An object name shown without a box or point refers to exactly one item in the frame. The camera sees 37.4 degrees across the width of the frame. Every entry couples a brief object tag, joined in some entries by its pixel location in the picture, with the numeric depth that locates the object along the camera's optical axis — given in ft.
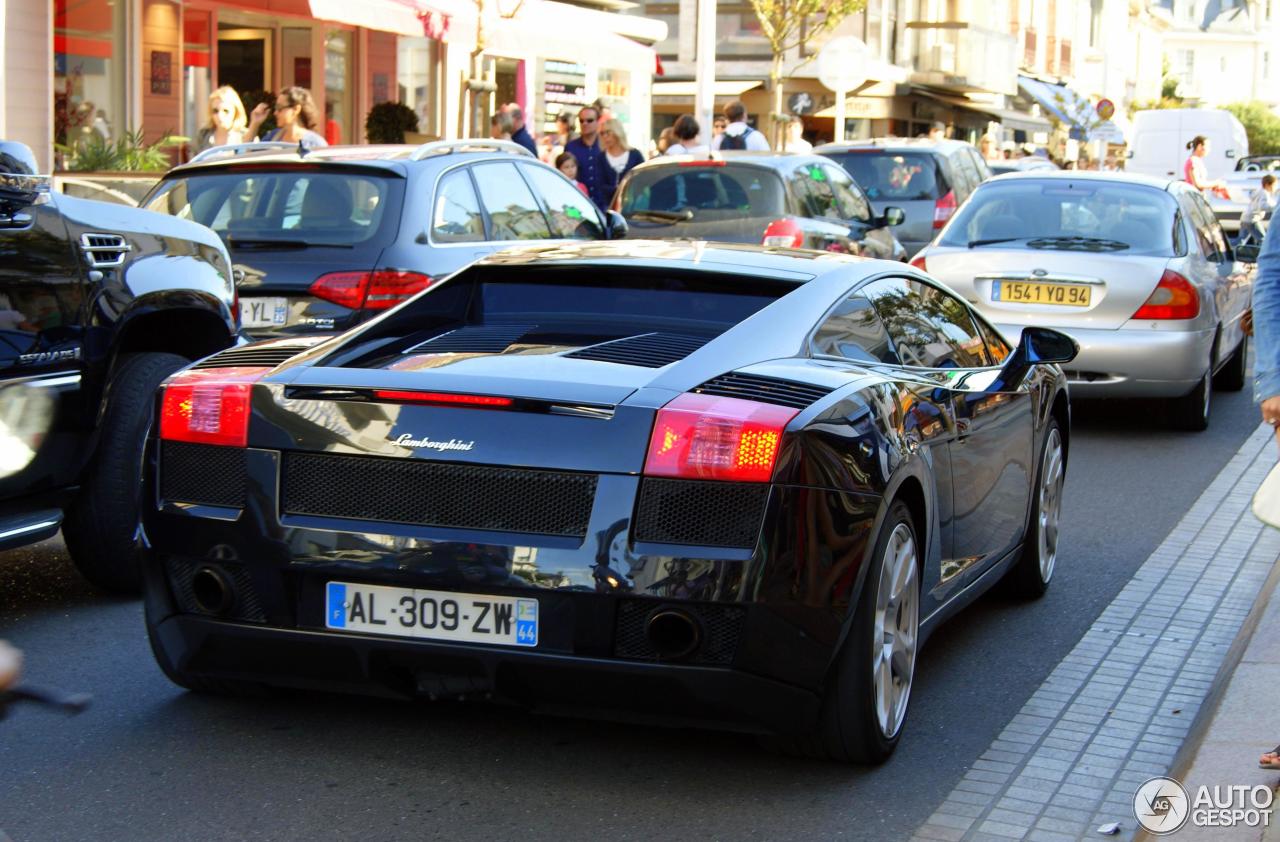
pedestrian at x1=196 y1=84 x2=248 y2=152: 52.95
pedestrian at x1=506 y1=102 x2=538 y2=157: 55.88
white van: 133.59
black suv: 19.56
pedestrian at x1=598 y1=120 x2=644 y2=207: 56.95
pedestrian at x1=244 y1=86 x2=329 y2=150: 46.83
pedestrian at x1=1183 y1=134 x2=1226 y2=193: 91.97
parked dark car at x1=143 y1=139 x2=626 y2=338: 29.68
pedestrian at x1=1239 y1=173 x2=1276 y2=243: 82.27
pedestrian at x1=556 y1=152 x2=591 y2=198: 55.36
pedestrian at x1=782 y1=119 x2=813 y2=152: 73.97
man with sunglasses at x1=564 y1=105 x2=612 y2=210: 56.13
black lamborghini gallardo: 14.26
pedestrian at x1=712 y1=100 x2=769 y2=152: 62.85
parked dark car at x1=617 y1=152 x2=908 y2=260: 45.93
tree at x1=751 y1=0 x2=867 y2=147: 107.25
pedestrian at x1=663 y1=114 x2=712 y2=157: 58.44
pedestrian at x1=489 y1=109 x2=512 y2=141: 55.77
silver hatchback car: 35.96
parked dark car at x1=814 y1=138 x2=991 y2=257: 65.72
